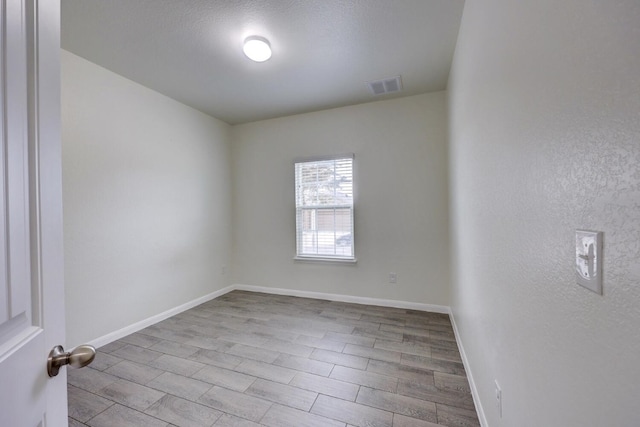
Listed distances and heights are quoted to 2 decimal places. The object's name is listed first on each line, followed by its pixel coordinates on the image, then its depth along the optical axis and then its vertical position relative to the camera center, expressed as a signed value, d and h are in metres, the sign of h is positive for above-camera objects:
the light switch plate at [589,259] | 0.53 -0.11
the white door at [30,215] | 0.46 +0.00
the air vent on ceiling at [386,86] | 2.87 +1.44
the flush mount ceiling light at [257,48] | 2.16 +1.41
